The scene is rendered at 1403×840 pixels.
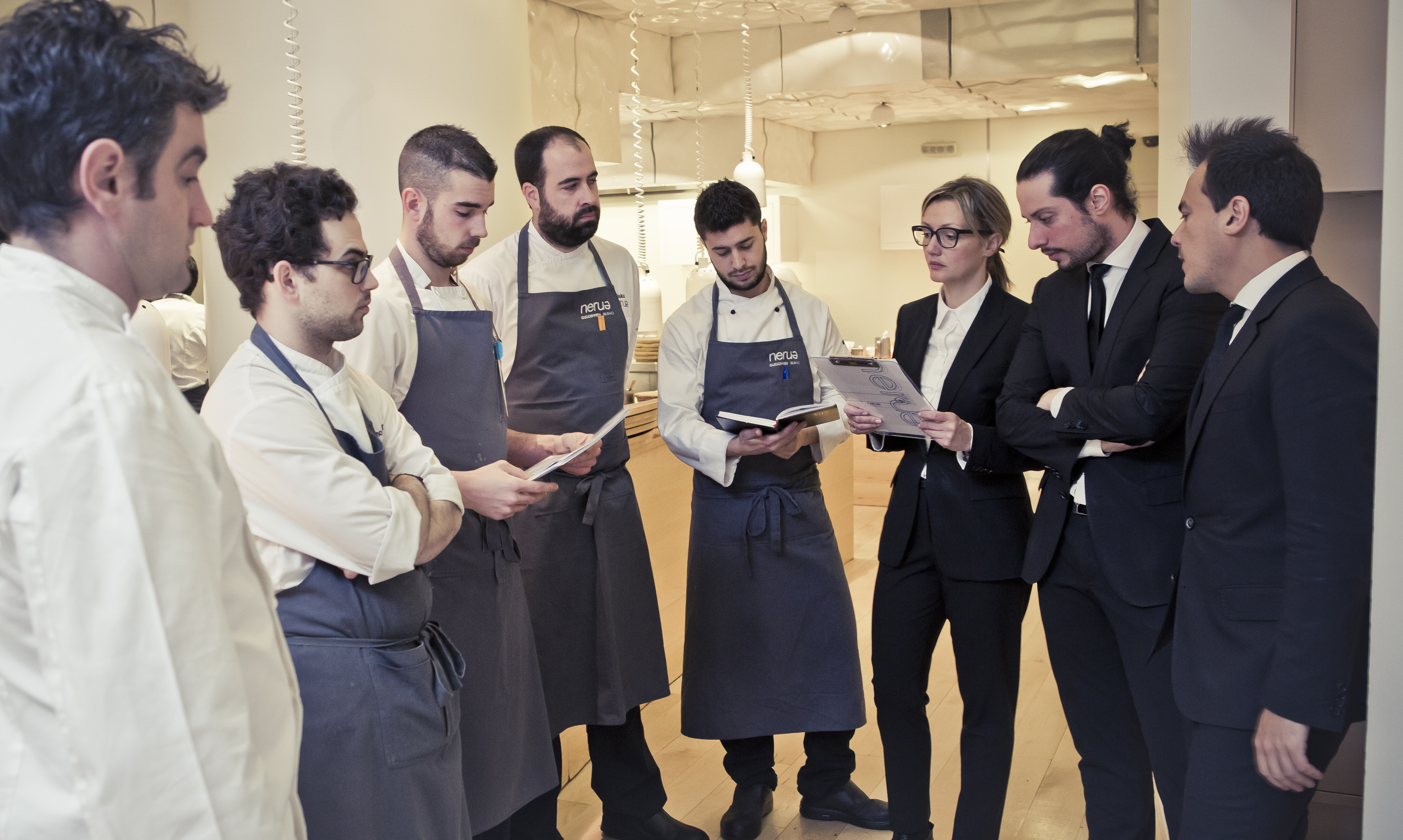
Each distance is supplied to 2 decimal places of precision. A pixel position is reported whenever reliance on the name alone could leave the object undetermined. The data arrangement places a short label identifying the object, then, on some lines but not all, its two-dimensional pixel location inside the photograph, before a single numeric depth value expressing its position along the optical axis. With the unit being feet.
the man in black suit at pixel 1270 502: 4.58
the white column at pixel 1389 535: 3.67
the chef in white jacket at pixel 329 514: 4.65
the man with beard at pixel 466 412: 6.66
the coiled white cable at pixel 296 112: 7.34
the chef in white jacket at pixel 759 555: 8.88
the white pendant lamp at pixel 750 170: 15.14
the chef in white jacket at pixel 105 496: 2.66
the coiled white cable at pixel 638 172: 12.78
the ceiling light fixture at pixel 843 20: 17.75
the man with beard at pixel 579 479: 8.14
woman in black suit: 7.50
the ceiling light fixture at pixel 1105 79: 20.90
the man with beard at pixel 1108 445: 6.20
